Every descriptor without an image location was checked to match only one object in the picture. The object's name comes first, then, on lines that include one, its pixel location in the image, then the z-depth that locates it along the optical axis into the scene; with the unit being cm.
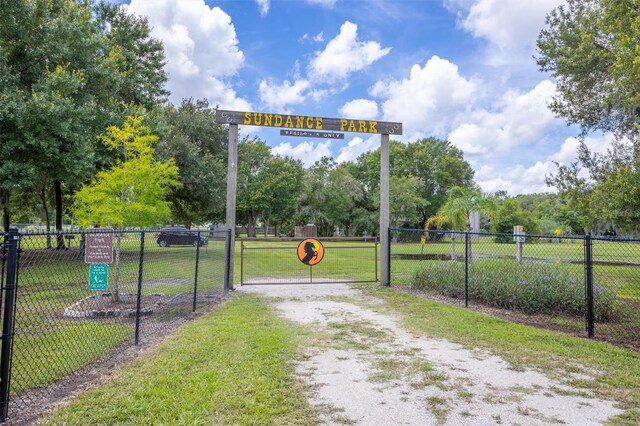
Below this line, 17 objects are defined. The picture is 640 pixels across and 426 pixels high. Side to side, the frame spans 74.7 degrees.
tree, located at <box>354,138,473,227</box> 4519
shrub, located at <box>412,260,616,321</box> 678
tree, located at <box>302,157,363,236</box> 4159
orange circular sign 1070
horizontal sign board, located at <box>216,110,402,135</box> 968
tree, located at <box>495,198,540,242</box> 4741
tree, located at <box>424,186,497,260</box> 1350
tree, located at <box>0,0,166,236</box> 1095
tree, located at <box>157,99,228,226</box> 2069
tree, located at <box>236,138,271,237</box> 4146
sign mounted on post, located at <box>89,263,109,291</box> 528
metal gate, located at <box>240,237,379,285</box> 1117
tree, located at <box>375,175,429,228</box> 3716
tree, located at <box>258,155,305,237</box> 4172
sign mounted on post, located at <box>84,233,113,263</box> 518
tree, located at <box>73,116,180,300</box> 738
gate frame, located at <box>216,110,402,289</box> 962
